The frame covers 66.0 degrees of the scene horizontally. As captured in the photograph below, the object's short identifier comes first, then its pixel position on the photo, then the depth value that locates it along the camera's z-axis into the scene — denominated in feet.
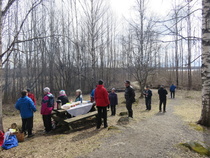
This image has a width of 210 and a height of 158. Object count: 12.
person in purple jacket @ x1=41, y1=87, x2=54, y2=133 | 20.36
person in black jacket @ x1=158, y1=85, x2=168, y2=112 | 30.76
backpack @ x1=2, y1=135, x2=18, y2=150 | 15.15
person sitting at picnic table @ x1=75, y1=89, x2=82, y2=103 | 26.30
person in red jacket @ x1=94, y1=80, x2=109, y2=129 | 19.47
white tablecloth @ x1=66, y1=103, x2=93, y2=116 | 21.77
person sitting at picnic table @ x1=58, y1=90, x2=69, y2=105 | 24.64
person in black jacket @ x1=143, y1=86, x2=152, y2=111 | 34.52
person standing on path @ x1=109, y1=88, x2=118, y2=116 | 30.09
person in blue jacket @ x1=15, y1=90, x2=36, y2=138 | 18.89
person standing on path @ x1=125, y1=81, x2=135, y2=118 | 23.04
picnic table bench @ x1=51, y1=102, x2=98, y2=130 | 20.16
